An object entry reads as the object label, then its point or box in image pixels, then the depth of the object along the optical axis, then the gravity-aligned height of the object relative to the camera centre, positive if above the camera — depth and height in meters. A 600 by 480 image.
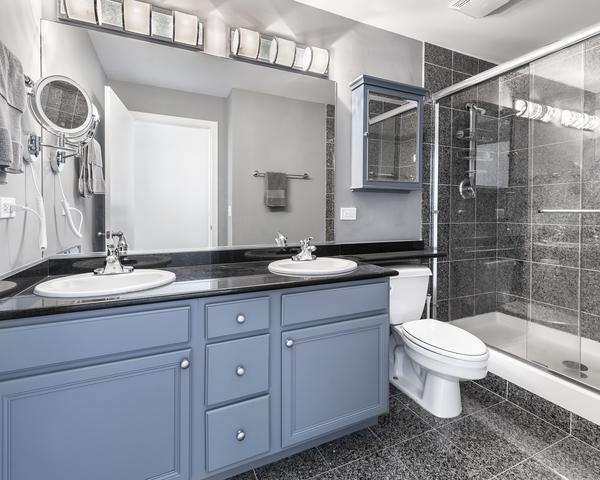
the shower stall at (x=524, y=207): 2.11 +0.22
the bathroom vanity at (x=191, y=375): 0.98 -0.52
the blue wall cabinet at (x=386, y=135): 2.12 +0.70
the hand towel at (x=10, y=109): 0.96 +0.40
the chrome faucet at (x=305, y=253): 1.85 -0.10
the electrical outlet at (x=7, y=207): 1.05 +0.09
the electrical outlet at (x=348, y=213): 2.18 +0.15
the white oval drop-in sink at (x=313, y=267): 1.50 -0.16
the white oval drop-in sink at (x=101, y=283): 1.08 -0.19
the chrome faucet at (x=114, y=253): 1.41 -0.09
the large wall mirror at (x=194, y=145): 1.57 +0.50
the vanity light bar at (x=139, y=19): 1.54 +1.09
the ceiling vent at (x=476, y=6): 1.91 +1.41
